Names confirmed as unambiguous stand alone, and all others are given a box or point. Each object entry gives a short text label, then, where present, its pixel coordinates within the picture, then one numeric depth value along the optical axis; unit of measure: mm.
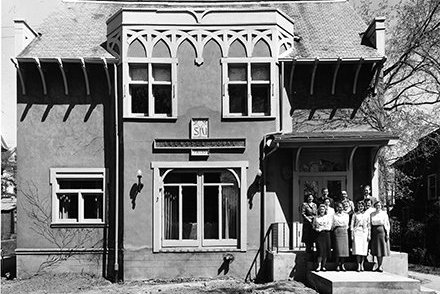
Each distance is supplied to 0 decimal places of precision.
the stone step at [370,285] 13820
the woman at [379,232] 15312
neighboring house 26156
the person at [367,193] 15586
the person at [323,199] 15617
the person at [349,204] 15562
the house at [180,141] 17812
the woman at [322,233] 15344
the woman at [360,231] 15273
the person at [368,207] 15438
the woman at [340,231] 15312
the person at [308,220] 15758
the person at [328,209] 15367
